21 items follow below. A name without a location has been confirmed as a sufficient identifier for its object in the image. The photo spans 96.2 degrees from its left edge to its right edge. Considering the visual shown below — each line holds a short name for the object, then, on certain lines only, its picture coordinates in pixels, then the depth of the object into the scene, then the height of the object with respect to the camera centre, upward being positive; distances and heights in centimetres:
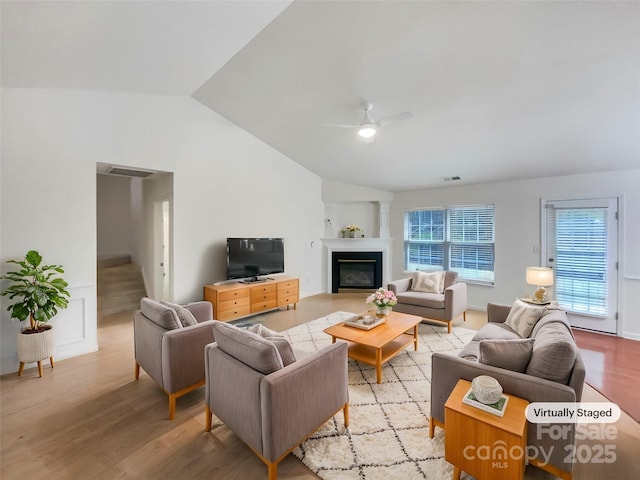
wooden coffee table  285 -105
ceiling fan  300 +126
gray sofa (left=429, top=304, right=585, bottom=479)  165 -88
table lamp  361 -51
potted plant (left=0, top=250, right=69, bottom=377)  287 -69
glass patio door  425 -34
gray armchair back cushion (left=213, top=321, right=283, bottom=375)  175 -72
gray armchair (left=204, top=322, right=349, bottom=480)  167 -99
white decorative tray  322 -100
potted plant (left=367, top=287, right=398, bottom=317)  354 -81
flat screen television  479 -37
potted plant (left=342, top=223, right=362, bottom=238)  683 +12
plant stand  289 -113
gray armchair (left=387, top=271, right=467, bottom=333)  417 -99
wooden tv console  440 -101
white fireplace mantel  679 -26
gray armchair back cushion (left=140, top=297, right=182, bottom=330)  247 -70
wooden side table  149 -111
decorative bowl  166 -90
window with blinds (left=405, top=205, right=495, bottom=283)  558 -9
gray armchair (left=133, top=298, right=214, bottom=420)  233 -96
